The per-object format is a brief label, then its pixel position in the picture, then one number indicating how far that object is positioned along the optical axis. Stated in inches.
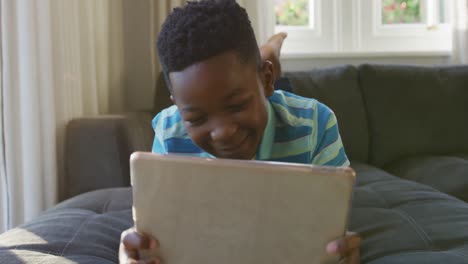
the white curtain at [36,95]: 87.5
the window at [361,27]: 142.5
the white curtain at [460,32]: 132.3
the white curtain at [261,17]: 122.9
